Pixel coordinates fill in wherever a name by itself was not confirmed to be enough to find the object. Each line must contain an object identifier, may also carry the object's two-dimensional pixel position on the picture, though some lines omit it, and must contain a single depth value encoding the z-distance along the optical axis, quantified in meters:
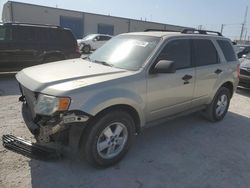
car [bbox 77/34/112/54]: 16.19
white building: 21.98
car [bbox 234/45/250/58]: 9.05
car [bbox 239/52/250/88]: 6.22
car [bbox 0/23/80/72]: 6.38
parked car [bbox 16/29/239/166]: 2.30
